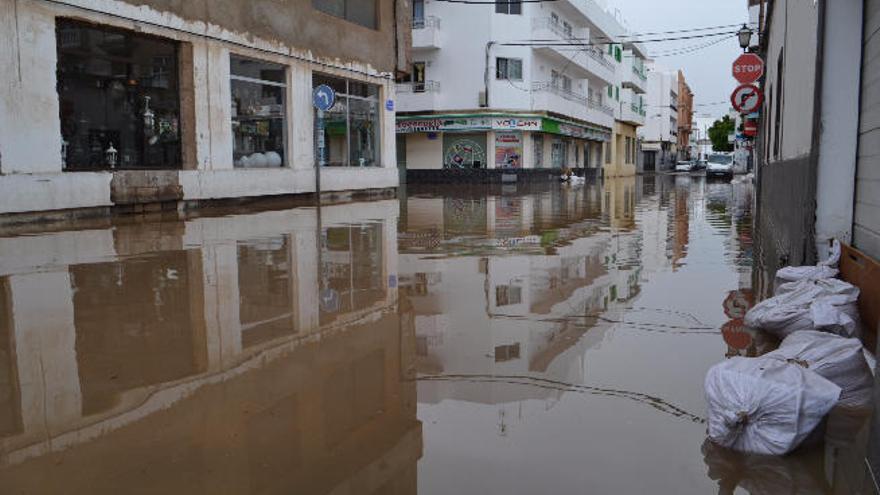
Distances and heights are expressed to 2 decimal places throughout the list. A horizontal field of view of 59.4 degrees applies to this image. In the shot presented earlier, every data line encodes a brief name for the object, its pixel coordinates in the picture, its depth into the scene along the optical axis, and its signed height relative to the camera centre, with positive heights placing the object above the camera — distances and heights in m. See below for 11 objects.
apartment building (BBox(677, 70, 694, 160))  114.81 +9.40
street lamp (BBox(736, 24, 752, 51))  23.52 +4.21
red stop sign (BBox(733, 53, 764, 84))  20.55 +2.84
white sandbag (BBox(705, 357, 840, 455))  3.32 -1.02
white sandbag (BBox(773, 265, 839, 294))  5.87 -0.77
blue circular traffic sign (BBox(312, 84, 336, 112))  19.05 +1.93
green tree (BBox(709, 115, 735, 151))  104.35 +5.74
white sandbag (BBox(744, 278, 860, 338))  4.80 -0.89
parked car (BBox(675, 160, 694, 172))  85.01 +0.93
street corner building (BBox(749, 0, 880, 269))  5.80 +0.31
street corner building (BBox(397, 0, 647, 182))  40.44 +4.30
